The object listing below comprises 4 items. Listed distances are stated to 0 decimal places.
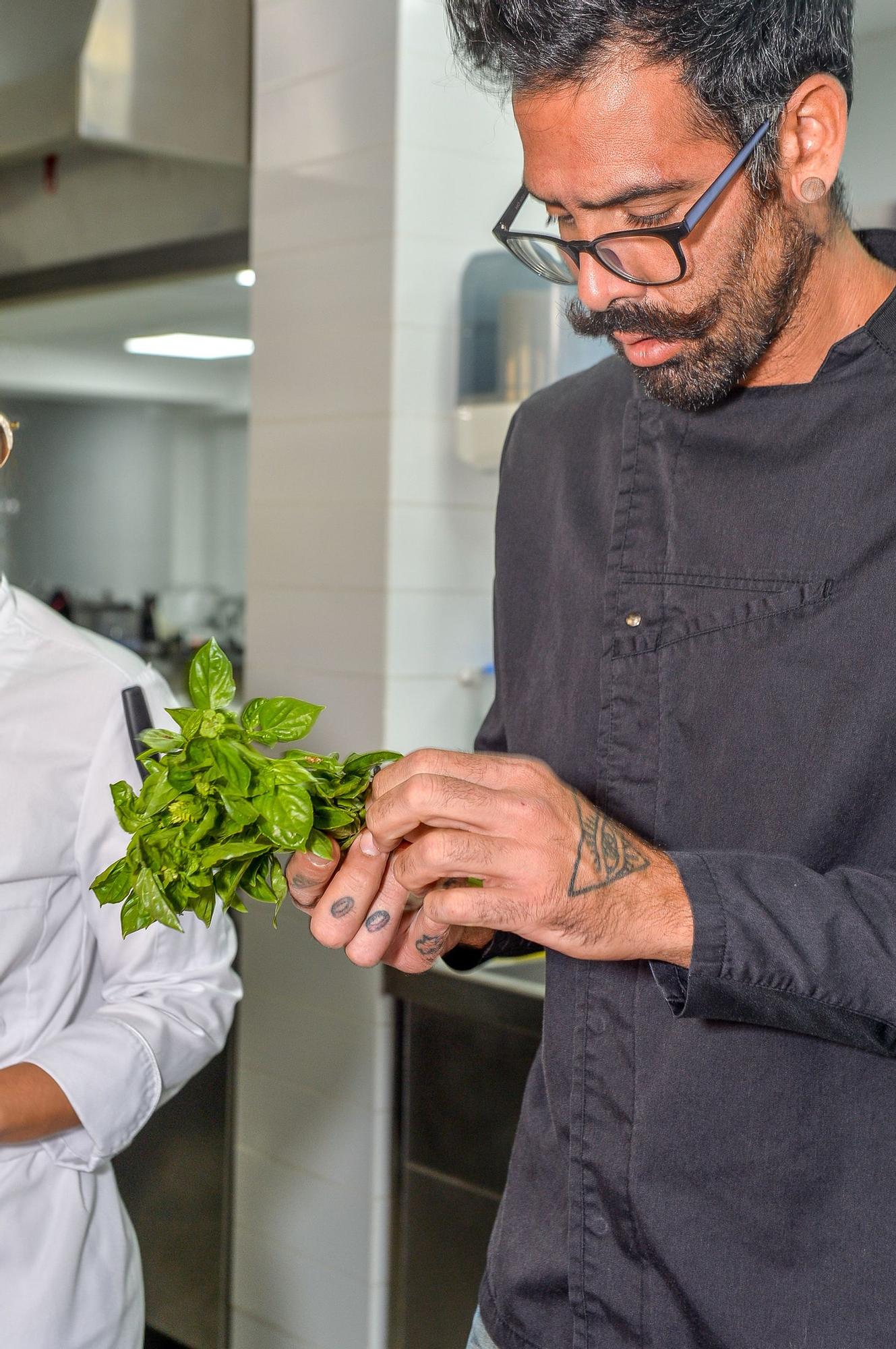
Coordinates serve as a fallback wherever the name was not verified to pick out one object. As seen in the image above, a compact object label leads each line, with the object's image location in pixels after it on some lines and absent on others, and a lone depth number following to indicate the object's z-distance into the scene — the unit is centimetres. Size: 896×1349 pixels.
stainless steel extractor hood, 249
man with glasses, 89
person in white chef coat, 120
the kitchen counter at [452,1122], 193
